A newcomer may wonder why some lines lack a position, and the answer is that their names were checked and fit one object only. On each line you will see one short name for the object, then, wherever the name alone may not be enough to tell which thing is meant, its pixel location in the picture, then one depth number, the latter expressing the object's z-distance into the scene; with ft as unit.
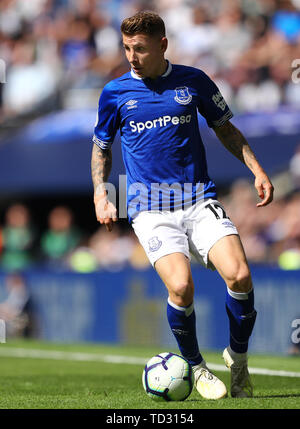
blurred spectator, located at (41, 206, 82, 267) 51.65
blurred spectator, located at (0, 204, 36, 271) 52.95
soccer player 19.81
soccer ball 19.53
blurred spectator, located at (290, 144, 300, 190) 45.80
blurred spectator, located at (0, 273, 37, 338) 48.89
